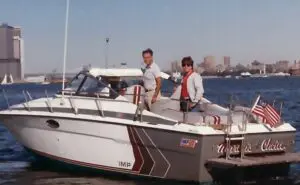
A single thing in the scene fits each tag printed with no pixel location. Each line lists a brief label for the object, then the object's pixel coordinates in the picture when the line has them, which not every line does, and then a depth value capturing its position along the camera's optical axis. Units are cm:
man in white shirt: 1452
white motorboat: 1277
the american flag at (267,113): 1373
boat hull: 1274
